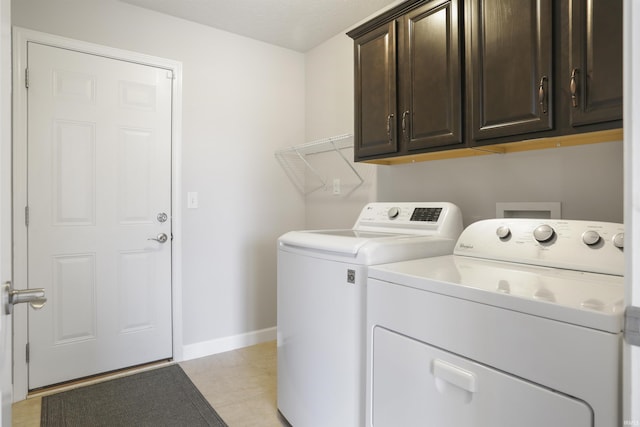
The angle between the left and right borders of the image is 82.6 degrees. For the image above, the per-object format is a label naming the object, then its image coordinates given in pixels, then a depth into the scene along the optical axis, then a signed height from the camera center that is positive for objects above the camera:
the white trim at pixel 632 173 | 0.48 +0.05
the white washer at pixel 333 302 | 1.39 -0.38
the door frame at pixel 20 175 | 2.04 +0.22
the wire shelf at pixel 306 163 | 2.68 +0.43
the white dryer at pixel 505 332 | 0.80 -0.31
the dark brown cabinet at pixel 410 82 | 1.64 +0.66
